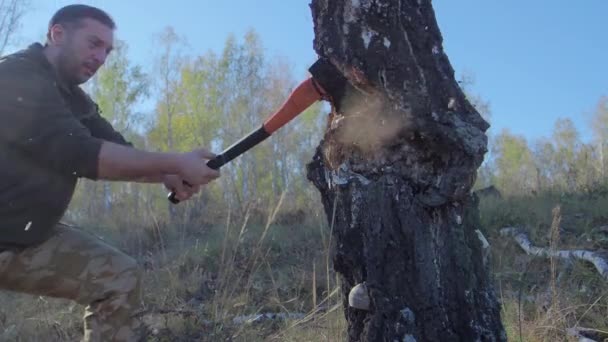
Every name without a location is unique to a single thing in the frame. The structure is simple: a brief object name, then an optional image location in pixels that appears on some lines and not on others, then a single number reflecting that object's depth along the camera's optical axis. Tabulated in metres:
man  2.18
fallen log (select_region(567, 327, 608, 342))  2.73
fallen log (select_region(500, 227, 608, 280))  3.94
